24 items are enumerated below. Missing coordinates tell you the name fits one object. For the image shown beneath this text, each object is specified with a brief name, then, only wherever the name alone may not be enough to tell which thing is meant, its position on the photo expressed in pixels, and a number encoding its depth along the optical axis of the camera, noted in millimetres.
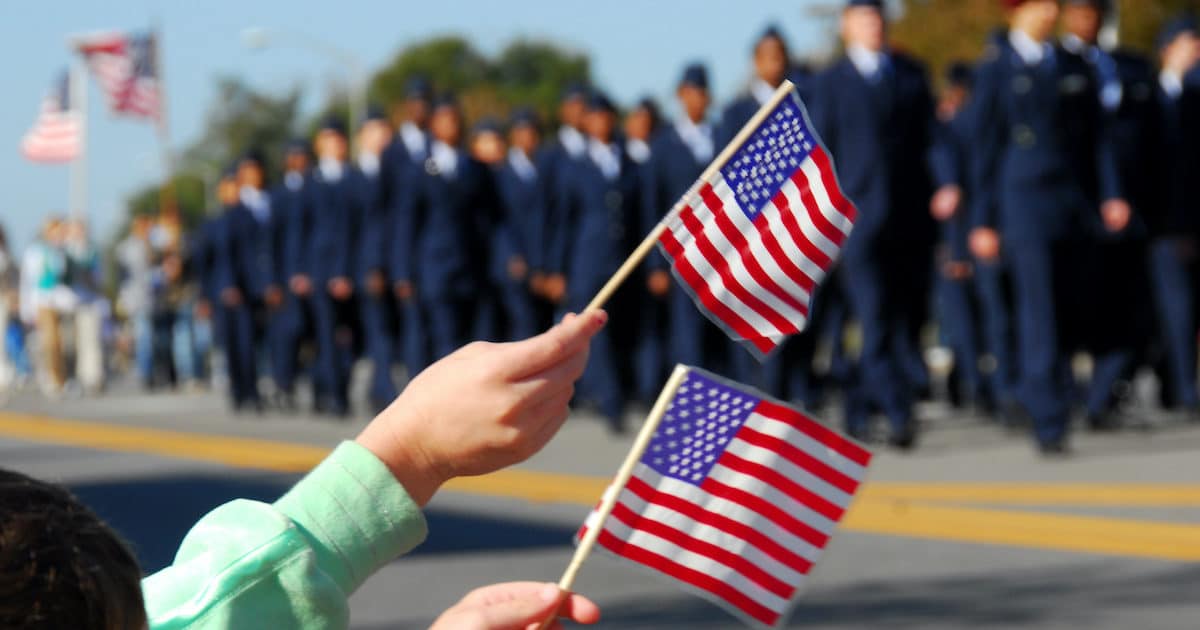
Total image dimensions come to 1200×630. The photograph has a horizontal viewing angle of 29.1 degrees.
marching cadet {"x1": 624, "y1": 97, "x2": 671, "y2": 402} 15227
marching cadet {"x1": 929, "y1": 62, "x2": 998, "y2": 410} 13117
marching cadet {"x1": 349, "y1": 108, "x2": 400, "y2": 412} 16625
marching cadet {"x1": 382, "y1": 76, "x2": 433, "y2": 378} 16141
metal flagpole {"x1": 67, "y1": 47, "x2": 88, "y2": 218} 36656
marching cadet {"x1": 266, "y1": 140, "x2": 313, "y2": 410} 18422
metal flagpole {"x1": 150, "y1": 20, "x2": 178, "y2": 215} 34003
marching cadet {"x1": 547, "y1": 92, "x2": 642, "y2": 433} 14859
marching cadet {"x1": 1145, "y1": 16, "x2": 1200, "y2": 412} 12789
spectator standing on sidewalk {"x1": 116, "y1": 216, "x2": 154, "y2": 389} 25453
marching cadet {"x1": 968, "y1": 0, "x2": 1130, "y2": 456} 10844
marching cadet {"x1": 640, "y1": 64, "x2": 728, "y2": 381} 13719
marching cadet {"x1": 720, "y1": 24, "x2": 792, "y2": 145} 11438
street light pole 51375
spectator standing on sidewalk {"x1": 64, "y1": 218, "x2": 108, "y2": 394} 24250
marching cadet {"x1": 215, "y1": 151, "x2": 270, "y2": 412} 19156
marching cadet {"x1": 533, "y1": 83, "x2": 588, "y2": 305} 16000
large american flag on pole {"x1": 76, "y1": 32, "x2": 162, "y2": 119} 35781
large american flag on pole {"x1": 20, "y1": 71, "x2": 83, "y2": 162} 35750
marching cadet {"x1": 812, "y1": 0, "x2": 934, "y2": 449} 11320
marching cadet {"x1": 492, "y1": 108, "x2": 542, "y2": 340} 16422
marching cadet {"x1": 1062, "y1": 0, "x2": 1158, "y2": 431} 12188
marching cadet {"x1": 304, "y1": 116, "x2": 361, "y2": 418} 17422
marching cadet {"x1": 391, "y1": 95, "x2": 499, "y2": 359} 15945
